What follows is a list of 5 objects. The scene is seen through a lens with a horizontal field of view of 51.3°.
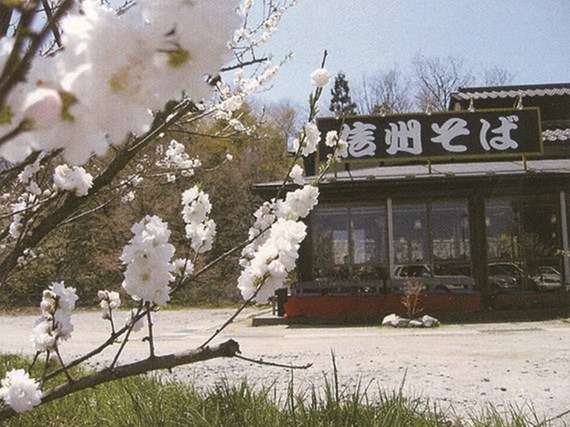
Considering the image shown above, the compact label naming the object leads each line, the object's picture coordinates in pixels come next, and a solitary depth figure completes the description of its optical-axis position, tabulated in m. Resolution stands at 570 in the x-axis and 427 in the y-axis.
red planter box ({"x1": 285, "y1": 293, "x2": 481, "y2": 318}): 11.59
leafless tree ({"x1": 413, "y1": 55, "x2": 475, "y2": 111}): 31.64
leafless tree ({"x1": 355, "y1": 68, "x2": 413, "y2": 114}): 30.94
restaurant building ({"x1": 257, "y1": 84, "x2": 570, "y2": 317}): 12.38
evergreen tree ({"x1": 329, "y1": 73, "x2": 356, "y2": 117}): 40.76
